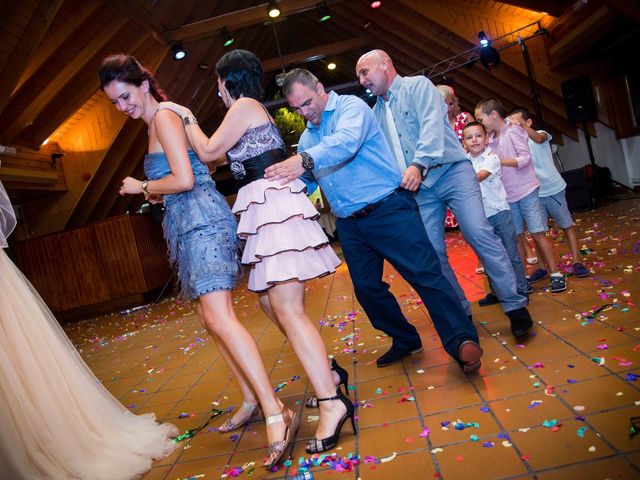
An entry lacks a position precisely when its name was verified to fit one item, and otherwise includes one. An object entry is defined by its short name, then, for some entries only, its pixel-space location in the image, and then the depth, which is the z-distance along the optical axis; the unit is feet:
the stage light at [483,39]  28.37
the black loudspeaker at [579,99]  29.53
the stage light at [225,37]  28.50
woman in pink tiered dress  6.33
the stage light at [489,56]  28.60
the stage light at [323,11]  28.78
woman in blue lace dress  6.64
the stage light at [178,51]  27.90
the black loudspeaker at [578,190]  27.86
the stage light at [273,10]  27.68
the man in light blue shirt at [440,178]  8.46
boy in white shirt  10.71
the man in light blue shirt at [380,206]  7.38
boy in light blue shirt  12.31
